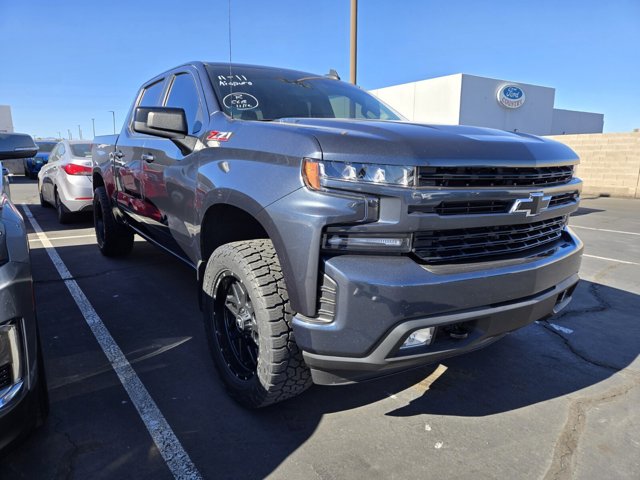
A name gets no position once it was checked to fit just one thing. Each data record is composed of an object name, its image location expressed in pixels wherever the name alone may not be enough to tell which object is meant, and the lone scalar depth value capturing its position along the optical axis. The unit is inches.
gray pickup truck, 72.4
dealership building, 1198.9
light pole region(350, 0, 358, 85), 389.7
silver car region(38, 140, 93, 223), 298.7
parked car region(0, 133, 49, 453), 68.4
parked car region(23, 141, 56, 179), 638.5
